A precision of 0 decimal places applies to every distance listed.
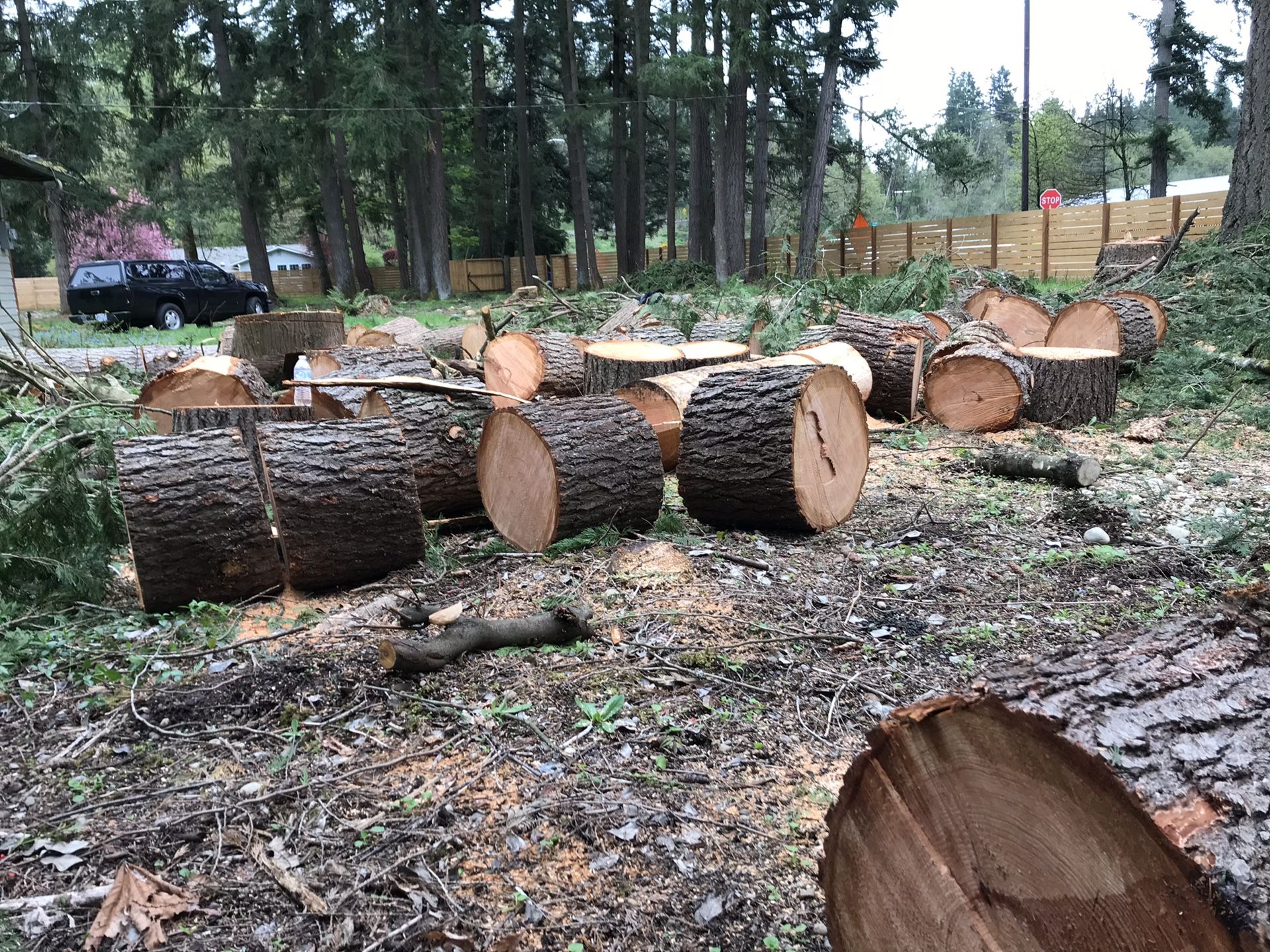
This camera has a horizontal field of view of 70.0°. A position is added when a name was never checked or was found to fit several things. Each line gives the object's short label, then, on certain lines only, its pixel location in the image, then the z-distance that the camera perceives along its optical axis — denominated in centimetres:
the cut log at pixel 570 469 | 480
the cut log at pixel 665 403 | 616
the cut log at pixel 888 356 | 791
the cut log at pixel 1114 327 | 935
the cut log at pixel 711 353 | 698
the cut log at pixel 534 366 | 760
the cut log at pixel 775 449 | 481
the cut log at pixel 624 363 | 700
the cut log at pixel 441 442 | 534
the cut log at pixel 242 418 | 524
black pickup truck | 1889
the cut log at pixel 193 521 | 408
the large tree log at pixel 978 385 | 753
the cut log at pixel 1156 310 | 988
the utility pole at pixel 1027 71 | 2553
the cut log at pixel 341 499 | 436
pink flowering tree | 2489
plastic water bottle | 765
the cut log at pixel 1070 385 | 770
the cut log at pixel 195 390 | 663
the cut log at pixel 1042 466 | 586
